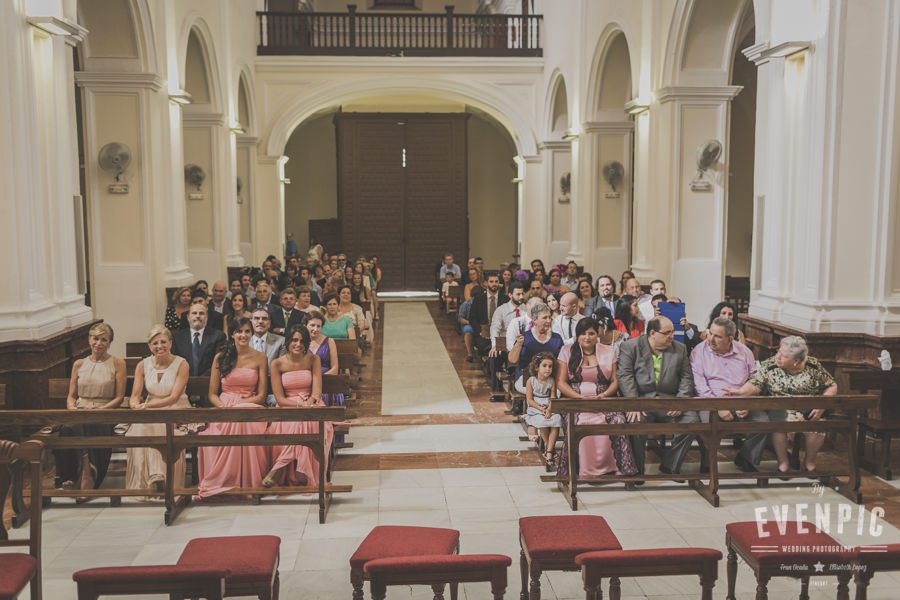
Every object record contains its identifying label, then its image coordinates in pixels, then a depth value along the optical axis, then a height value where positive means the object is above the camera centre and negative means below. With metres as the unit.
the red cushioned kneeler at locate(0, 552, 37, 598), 3.26 -1.32
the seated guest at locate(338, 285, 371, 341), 9.91 -0.96
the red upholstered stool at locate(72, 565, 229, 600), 3.15 -1.27
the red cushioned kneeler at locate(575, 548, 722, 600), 3.25 -1.25
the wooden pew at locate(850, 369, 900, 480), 6.08 -1.36
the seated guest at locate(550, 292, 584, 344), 7.77 -0.82
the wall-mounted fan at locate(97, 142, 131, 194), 9.21 +0.71
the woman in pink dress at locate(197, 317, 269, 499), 5.72 -1.20
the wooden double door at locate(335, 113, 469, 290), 20.91 +0.80
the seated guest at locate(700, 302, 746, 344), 7.48 -0.74
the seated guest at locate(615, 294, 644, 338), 8.02 -0.86
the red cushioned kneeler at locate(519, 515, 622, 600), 3.65 -1.33
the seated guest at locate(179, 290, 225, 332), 8.57 -0.93
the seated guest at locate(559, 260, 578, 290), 12.41 -0.68
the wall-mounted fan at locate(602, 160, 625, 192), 13.75 +0.83
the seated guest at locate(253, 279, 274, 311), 9.52 -0.74
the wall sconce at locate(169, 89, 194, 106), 10.21 +1.51
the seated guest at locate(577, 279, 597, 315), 10.09 -0.75
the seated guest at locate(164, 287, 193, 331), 8.79 -0.82
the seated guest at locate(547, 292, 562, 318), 8.35 -0.74
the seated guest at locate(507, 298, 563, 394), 7.21 -0.95
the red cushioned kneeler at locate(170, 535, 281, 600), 3.45 -1.33
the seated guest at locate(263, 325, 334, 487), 5.83 -1.18
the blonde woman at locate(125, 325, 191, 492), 5.75 -1.13
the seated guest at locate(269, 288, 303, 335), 8.73 -0.85
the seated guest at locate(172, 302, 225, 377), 6.93 -0.92
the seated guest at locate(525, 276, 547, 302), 9.72 -0.71
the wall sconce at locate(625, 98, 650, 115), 10.70 +1.45
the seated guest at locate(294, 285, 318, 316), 8.86 -0.72
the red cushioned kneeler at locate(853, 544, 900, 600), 3.37 -1.28
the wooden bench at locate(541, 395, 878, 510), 5.41 -1.26
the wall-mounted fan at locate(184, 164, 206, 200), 13.24 +0.77
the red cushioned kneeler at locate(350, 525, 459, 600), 3.63 -1.35
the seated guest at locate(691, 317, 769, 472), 6.19 -1.00
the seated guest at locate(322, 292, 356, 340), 8.81 -0.98
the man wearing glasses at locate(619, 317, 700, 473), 6.07 -1.01
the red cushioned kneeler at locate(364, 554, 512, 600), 3.22 -1.26
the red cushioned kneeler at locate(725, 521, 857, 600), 3.46 -1.33
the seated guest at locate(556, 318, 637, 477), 5.95 -1.14
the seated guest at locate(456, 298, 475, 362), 11.09 -1.29
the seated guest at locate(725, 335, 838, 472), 5.87 -1.05
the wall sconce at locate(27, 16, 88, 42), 6.34 +1.47
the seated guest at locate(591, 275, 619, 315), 9.30 -0.72
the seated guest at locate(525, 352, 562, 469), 6.38 -1.29
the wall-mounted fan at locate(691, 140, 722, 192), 10.05 +0.79
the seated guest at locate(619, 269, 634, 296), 10.08 -0.58
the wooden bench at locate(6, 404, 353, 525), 5.19 -1.27
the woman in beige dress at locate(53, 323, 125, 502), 5.83 -1.11
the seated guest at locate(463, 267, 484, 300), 11.98 -0.81
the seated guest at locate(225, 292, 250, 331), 8.89 -0.82
